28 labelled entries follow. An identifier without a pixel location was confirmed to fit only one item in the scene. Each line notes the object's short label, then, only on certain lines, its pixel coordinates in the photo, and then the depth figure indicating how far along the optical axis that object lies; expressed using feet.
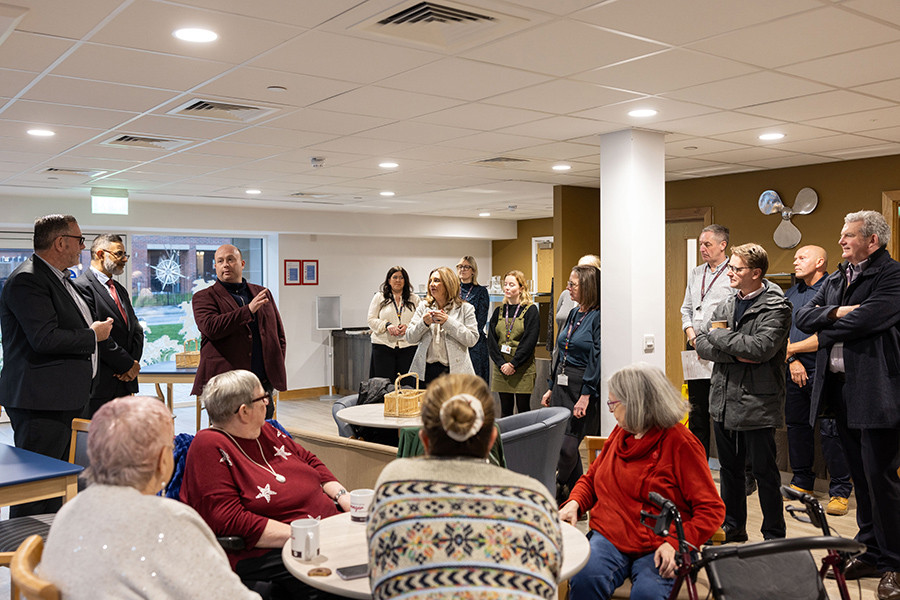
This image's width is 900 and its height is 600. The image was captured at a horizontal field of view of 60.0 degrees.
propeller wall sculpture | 24.49
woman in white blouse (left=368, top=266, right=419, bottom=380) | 23.68
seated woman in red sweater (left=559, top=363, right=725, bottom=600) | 9.16
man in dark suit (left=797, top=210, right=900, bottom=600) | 12.38
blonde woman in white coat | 18.99
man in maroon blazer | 15.69
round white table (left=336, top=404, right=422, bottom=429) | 14.37
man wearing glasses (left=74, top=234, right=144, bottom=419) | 15.65
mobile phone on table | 7.22
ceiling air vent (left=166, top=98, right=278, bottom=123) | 15.47
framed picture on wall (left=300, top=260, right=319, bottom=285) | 38.96
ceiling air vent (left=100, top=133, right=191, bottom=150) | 18.89
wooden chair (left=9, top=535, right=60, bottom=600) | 5.71
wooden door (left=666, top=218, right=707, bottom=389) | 28.12
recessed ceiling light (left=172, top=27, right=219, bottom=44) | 10.66
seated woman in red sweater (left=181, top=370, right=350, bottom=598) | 9.07
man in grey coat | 13.96
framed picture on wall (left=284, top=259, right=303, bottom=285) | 38.22
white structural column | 18.53
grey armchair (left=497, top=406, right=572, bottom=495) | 13.51
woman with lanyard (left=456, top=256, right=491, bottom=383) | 24.09
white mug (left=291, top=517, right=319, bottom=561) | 7.63
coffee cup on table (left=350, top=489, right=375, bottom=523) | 8.80
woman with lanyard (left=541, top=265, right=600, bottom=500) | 17.07
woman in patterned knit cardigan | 5.70
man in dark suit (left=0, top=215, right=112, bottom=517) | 12.90
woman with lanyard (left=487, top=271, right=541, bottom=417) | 20.99
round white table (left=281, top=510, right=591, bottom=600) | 7.04
